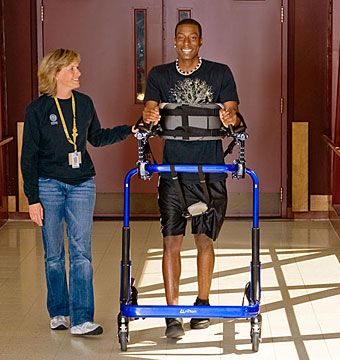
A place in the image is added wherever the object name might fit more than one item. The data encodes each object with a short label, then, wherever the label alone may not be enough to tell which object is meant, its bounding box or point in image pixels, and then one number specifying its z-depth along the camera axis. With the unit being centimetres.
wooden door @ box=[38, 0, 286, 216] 1008
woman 621
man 626
